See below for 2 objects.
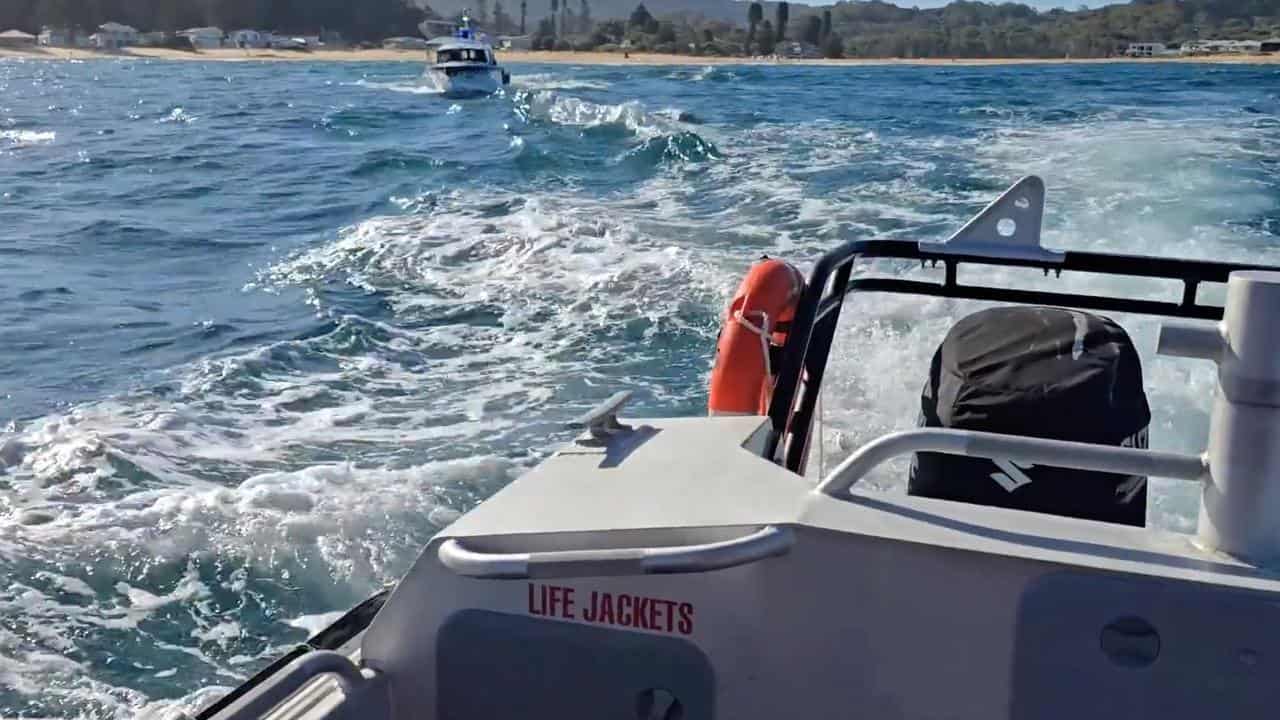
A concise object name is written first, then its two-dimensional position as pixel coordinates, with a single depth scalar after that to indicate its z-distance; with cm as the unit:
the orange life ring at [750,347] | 317
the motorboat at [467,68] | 3938
